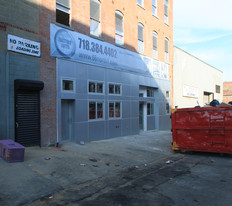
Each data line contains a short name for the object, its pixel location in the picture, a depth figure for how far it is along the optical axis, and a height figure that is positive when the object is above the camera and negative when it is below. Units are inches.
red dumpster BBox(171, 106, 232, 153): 345.4 -36.6
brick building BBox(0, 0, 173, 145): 331.0 +74.4
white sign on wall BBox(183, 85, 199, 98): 868.6 +63.4
